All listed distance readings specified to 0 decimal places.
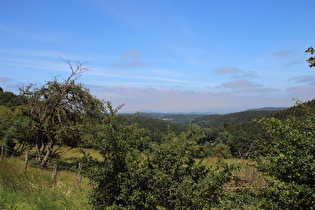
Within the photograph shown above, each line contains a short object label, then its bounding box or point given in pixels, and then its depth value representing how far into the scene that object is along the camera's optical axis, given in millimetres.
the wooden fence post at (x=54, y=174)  11858
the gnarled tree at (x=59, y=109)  16294
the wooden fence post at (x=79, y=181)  10991
